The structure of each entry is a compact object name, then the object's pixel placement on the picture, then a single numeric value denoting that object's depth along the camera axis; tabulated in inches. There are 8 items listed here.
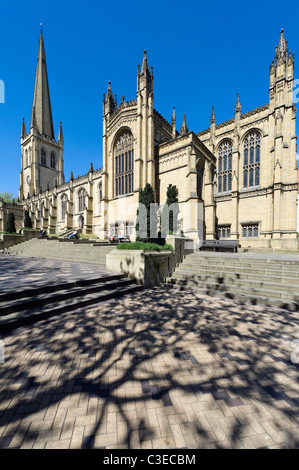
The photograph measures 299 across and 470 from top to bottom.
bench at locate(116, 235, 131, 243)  822.2
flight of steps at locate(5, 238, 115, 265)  479.3
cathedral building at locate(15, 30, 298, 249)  804.6
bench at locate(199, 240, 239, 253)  605.0
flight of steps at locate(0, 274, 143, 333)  157.1
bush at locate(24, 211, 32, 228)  911.8
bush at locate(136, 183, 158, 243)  393.1
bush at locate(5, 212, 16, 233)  824.8
